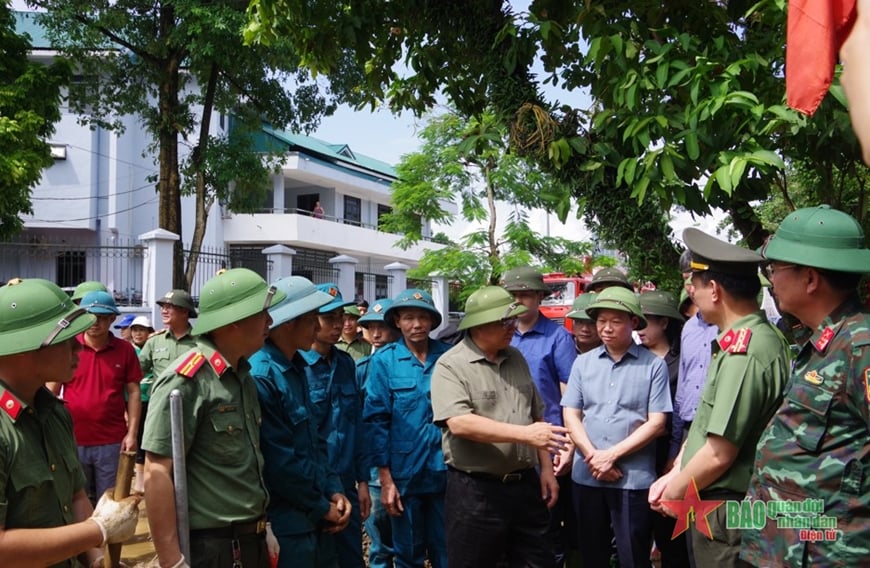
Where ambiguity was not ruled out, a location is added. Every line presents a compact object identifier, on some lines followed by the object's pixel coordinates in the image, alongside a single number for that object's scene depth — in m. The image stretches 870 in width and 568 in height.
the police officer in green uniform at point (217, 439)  2.64
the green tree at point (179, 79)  12.77
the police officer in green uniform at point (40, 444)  2.12
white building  14.12
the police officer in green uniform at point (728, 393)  2.83
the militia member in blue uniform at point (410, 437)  4.68
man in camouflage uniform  2.24
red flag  1.22
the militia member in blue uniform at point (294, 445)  3.18
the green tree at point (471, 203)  15.59
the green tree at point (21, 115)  11.25
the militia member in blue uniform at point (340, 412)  4.30
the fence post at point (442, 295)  17.77
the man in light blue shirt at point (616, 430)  4.08
